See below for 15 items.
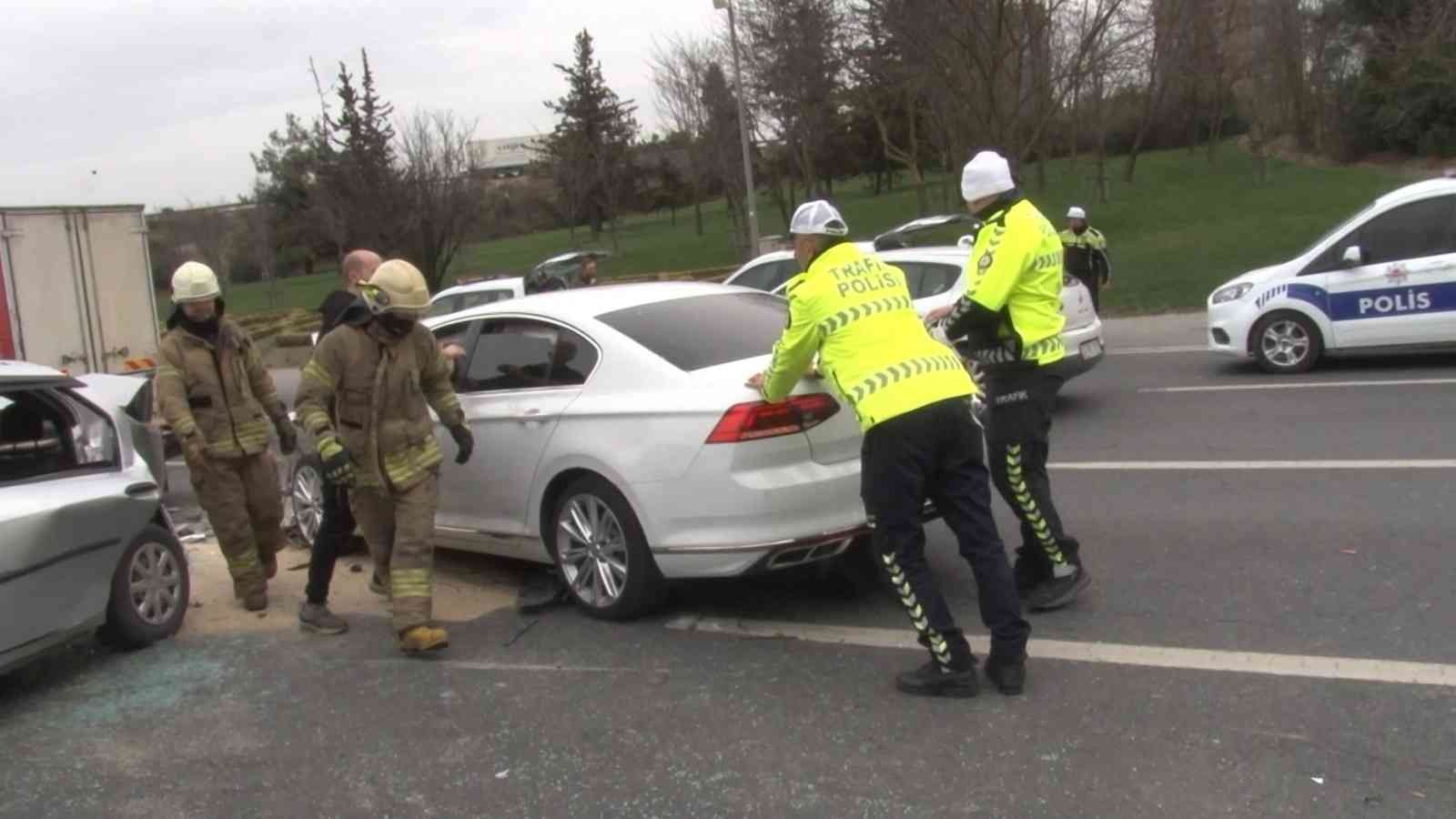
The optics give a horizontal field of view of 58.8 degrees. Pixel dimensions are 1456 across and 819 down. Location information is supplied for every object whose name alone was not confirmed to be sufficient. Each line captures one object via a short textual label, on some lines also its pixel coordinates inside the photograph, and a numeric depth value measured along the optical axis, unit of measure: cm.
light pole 2539
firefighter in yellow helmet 555
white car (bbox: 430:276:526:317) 1675
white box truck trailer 1283
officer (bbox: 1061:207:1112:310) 1462
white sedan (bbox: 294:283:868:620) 527
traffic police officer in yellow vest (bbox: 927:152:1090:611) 520
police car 1106
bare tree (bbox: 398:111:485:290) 3070
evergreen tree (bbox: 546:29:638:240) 4666
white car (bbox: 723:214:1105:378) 1025
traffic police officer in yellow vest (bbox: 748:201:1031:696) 452
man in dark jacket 583
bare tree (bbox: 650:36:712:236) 3872
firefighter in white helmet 617
